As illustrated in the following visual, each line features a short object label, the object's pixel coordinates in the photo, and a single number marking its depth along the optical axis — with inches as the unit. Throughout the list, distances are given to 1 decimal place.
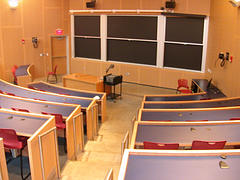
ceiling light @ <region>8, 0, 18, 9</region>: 431.4
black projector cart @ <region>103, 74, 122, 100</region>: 361.4
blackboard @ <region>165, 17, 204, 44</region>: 392.8
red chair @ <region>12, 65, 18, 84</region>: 418.5
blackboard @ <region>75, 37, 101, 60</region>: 493.5
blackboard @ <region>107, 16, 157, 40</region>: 433.7
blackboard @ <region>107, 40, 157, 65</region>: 443.2
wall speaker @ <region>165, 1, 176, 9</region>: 394.9
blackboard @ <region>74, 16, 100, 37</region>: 484.4
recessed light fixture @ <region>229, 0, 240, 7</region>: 257.0
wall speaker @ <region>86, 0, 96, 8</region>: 468.1
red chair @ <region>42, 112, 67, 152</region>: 212.6
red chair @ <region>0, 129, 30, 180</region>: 174.1
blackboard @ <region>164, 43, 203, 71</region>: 402.9
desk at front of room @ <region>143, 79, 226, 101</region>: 281.3
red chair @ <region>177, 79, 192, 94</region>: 365.7
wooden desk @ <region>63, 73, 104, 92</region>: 371.9
